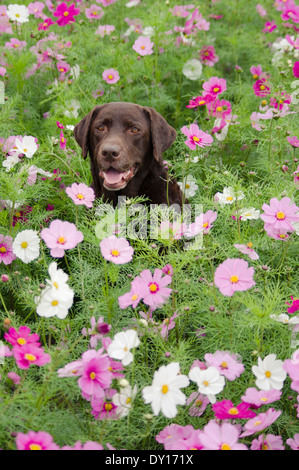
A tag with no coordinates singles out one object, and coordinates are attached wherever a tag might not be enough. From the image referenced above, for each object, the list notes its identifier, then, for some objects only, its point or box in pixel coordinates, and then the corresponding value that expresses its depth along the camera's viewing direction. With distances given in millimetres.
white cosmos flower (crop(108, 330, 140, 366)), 1869
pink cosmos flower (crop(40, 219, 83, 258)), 2154
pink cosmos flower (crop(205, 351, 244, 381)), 2012
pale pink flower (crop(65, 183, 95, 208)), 2414
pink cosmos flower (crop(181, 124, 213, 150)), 2920
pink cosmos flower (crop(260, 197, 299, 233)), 2336
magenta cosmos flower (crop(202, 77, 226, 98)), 3744
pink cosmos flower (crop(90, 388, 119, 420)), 1981
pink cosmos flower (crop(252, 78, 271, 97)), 3888
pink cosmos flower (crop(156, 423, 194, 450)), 1876
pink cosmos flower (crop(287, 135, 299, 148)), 3108
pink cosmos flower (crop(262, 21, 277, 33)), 5305
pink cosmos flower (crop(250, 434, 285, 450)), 1898
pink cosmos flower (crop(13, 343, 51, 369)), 1824
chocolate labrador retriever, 3566
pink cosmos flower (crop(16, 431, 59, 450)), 1643
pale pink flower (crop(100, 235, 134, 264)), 2113
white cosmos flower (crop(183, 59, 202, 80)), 4848
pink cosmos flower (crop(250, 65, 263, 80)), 4481
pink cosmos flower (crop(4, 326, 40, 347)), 1922
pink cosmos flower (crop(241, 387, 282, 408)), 1875
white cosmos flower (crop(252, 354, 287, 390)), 1938
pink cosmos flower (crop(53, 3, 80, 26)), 4531
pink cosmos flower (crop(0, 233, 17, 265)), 2770
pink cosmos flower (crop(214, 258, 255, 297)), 2035
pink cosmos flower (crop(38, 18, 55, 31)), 4582
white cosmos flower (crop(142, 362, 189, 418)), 1746
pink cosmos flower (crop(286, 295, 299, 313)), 2053
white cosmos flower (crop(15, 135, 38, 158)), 2884
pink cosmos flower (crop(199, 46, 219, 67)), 4953
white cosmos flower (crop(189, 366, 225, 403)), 1900
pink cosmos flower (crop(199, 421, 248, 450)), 1705
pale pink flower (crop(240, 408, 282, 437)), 1788
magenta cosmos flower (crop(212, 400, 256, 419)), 1860
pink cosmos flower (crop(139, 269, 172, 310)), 2175
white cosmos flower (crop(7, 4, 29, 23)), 4355
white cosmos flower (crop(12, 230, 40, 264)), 2516
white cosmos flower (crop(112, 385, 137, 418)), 1917
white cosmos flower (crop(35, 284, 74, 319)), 1950
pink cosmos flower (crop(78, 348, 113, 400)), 1836
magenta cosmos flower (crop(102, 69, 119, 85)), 4328
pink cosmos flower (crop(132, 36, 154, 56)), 4492
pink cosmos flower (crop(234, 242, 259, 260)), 2371
